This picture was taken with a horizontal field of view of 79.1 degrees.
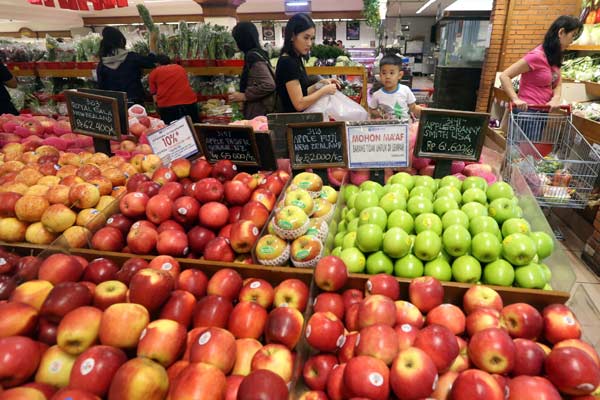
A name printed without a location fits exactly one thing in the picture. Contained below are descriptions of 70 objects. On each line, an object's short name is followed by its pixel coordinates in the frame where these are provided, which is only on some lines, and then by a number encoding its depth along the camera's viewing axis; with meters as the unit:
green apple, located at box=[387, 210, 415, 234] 1.59
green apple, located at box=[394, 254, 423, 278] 1.48
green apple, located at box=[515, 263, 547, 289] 1.38
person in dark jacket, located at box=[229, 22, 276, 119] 3.49
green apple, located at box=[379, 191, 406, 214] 1.71
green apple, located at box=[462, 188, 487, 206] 1.76
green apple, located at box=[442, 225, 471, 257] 1.46
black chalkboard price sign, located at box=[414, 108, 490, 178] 1.98
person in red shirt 4.48
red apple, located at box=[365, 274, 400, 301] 1.31
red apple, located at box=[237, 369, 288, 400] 0.88
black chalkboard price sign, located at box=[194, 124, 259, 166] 2.18
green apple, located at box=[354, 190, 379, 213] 1.75
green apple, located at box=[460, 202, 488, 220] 1.62
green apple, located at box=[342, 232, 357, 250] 1.62
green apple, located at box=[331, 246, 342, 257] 1.63
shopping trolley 3.00
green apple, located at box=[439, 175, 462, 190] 1.90
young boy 3.51
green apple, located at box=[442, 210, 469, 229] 1.55
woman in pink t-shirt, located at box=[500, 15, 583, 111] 3.70
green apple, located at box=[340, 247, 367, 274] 1.52
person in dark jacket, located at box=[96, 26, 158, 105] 4.39
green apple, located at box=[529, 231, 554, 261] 1.50
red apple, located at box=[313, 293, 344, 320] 1.31
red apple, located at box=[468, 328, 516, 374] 1.02
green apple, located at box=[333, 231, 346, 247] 1.75
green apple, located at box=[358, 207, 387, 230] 1.60
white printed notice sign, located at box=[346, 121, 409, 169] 2.00
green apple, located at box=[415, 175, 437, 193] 1.93
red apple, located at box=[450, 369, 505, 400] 0.91
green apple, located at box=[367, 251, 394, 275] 1.50
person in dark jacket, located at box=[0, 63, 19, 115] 4.41
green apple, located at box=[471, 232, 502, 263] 1.42
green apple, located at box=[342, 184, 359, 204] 2.09
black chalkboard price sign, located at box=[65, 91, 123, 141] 2.56
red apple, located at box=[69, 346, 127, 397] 0.96
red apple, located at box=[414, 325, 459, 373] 1.03
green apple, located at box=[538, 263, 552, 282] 1.47
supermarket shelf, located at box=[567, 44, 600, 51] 5.37
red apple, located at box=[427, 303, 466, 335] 1.21
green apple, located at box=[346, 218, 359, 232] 1.73
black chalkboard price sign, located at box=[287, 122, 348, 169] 2.06
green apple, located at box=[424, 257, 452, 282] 1.47
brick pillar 6.99
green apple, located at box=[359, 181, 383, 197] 1.89
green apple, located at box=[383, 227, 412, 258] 1.47
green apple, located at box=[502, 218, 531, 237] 1.50
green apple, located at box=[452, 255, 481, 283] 1.43
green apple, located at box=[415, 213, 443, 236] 1.55
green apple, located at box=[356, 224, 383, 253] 1.50
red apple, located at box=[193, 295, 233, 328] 1.24
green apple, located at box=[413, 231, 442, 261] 1.46
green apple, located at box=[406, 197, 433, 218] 1.68
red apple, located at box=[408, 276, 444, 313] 1.30
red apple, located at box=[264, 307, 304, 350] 1.17
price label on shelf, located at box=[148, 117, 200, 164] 2.32
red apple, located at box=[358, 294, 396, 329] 1.16
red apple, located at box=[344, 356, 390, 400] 0.95
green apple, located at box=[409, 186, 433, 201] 1.80
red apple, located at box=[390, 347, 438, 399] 0.94
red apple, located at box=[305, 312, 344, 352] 1.13
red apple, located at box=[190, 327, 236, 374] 1.05
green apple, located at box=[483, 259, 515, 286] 1.40
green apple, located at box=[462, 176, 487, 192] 1.87
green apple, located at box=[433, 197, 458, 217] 1.66
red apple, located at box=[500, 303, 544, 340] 1.18
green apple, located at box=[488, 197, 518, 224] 1.62
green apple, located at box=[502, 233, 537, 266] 1.39
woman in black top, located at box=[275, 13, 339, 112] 2.98
